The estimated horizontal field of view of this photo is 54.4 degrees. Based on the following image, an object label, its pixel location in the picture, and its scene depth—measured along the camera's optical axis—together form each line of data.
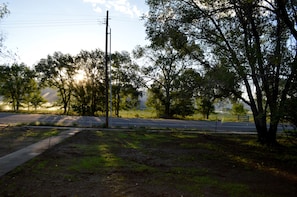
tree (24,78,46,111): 42.19
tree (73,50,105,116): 36.06
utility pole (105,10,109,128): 21.22
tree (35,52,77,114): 36.69
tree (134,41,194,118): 32.81
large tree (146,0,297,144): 10.01
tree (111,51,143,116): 35.25
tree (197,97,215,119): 40.12
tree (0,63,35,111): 40.09
